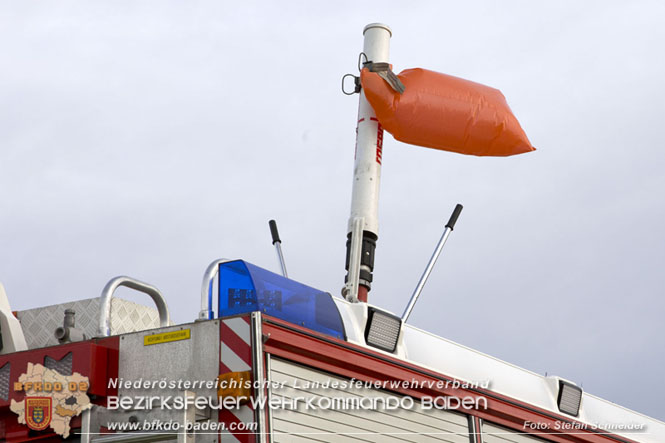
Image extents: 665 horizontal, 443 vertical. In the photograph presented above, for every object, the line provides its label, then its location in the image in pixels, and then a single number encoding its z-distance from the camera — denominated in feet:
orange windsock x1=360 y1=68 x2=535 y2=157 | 36.06
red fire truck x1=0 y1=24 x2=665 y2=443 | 19.86
